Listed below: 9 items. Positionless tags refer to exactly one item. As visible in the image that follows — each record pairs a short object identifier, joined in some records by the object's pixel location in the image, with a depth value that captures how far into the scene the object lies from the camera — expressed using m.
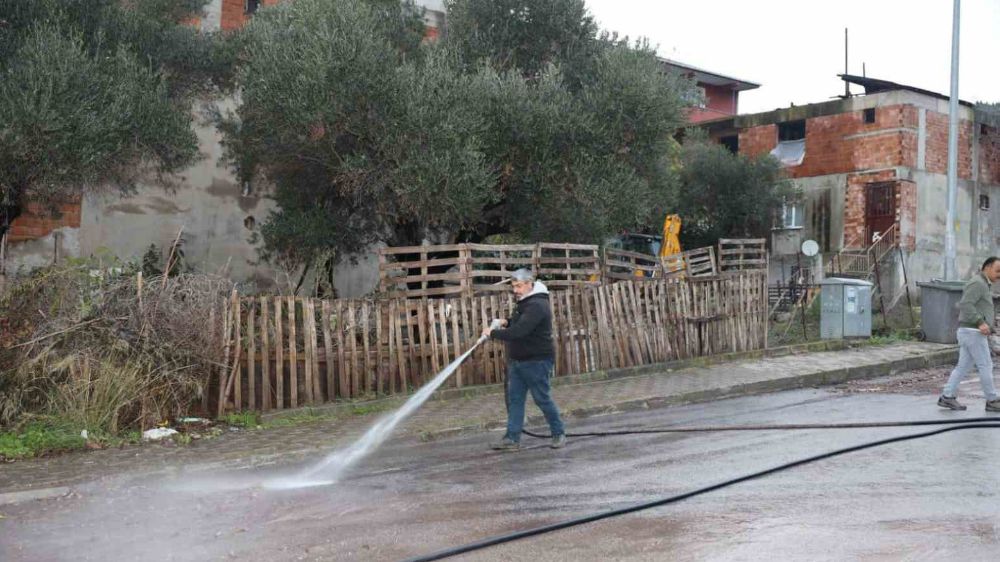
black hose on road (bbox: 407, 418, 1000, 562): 4.94
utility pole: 18.81
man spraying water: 8.27
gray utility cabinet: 16.39
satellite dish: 23.73
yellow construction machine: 26.33
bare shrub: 8.87
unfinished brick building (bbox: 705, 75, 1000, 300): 29.47
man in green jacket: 9.95
